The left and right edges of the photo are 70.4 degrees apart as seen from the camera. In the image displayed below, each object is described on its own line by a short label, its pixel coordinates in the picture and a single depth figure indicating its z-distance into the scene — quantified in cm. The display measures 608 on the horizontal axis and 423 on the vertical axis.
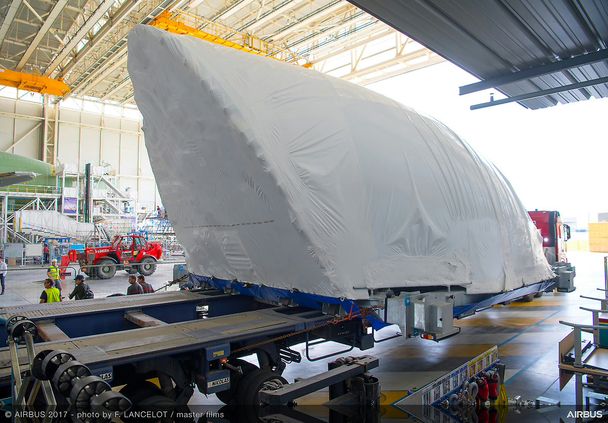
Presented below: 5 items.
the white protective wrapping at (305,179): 451
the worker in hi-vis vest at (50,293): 894
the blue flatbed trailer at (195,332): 374
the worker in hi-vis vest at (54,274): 1136
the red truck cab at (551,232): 1288
